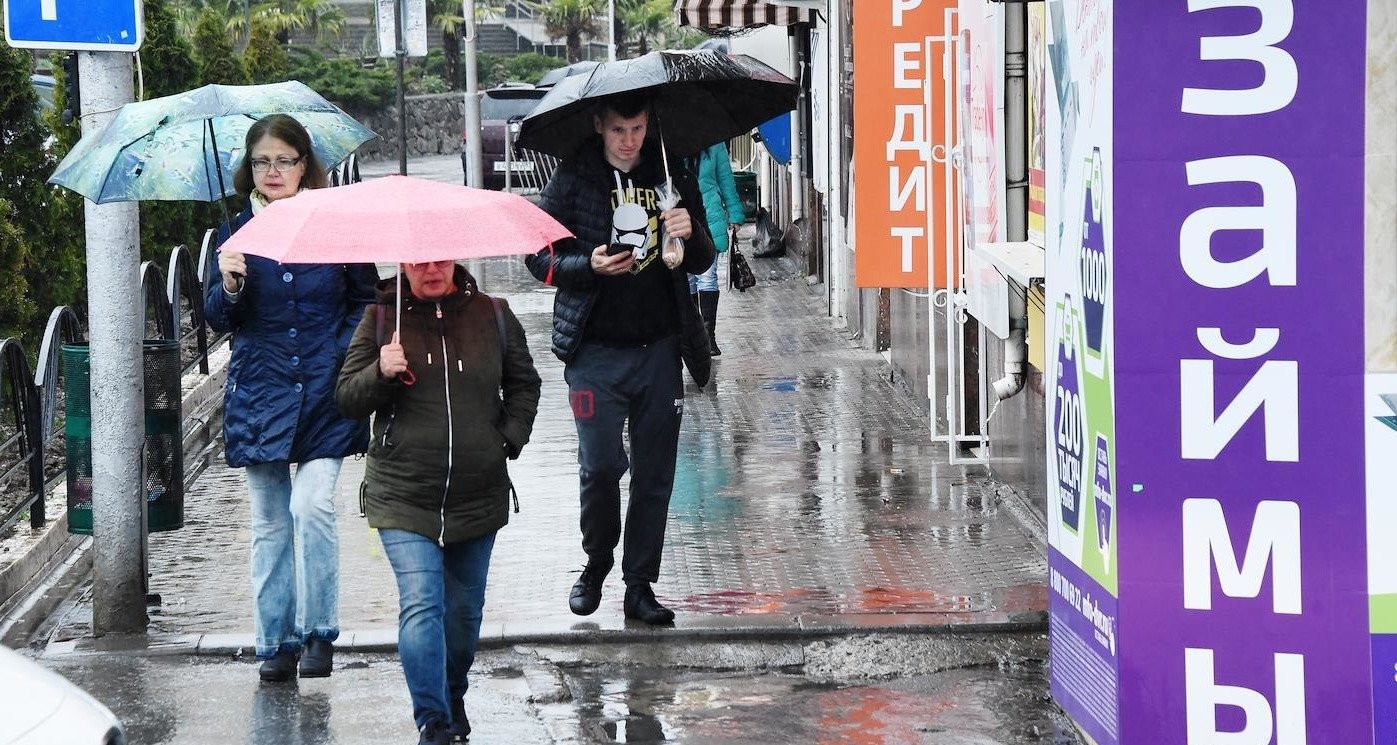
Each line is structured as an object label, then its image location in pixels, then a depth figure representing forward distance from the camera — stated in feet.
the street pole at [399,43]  92.20
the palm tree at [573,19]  215.31
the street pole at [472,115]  89.46
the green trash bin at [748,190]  88.79
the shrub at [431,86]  187.62
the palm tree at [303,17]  193.36
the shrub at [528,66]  203.42
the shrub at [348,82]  169.99
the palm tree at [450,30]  199.89
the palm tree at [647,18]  218.79
